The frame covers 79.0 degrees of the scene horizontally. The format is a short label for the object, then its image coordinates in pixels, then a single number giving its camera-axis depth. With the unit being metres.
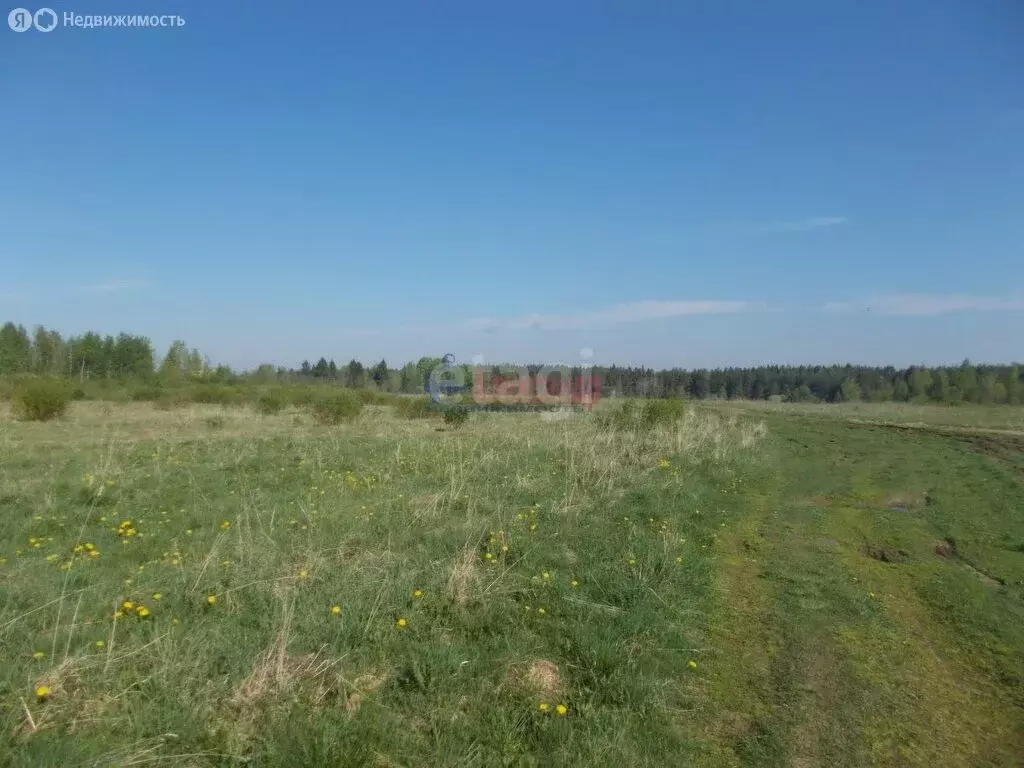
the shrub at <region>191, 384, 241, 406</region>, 44.01
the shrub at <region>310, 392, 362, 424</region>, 27.52
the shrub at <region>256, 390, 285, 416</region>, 36.34
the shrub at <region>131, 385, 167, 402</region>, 43.78
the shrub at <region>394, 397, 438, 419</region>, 34.75
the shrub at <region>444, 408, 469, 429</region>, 28.07
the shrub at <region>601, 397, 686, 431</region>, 19.25
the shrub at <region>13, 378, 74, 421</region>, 25.58
